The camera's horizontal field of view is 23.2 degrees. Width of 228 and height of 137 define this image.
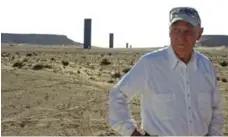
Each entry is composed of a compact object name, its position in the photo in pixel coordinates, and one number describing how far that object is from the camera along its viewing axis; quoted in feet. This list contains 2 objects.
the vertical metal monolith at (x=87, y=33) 377.50
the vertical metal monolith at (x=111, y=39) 482.69
